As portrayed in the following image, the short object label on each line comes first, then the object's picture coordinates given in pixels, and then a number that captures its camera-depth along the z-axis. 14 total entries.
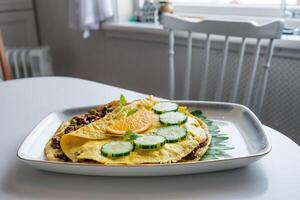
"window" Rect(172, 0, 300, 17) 1.43
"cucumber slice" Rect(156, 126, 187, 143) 0.57
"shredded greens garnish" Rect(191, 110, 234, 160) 0.57
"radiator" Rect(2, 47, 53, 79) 2.08
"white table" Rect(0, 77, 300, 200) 0.52
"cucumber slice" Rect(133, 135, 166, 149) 0.54
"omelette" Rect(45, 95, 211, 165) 0.54
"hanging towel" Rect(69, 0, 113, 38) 1.73
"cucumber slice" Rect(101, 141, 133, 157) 0.54
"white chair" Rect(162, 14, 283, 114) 1.05
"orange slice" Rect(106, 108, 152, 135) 0.61
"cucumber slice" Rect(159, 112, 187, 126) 0.62
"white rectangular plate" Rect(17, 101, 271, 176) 0.53
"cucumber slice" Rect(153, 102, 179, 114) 0.68
